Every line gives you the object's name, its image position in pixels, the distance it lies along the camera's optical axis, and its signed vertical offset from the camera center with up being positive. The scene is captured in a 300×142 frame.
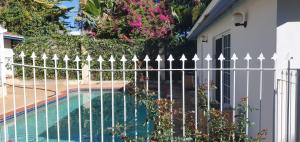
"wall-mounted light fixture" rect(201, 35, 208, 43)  9.89 +1.25
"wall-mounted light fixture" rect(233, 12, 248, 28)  4.68 +1.00
